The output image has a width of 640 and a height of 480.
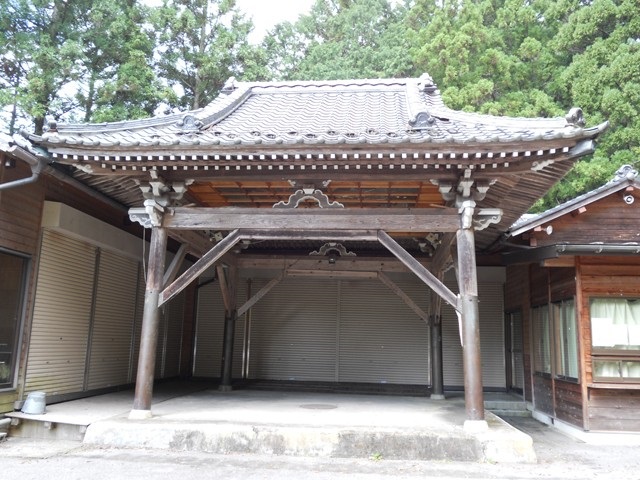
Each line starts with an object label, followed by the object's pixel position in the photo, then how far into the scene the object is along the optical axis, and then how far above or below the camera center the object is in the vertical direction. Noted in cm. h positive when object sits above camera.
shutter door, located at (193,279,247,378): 1141 -1
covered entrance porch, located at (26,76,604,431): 531 +183
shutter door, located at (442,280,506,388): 1047 -8
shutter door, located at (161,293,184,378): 1044 -20
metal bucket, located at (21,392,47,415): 596 -93
